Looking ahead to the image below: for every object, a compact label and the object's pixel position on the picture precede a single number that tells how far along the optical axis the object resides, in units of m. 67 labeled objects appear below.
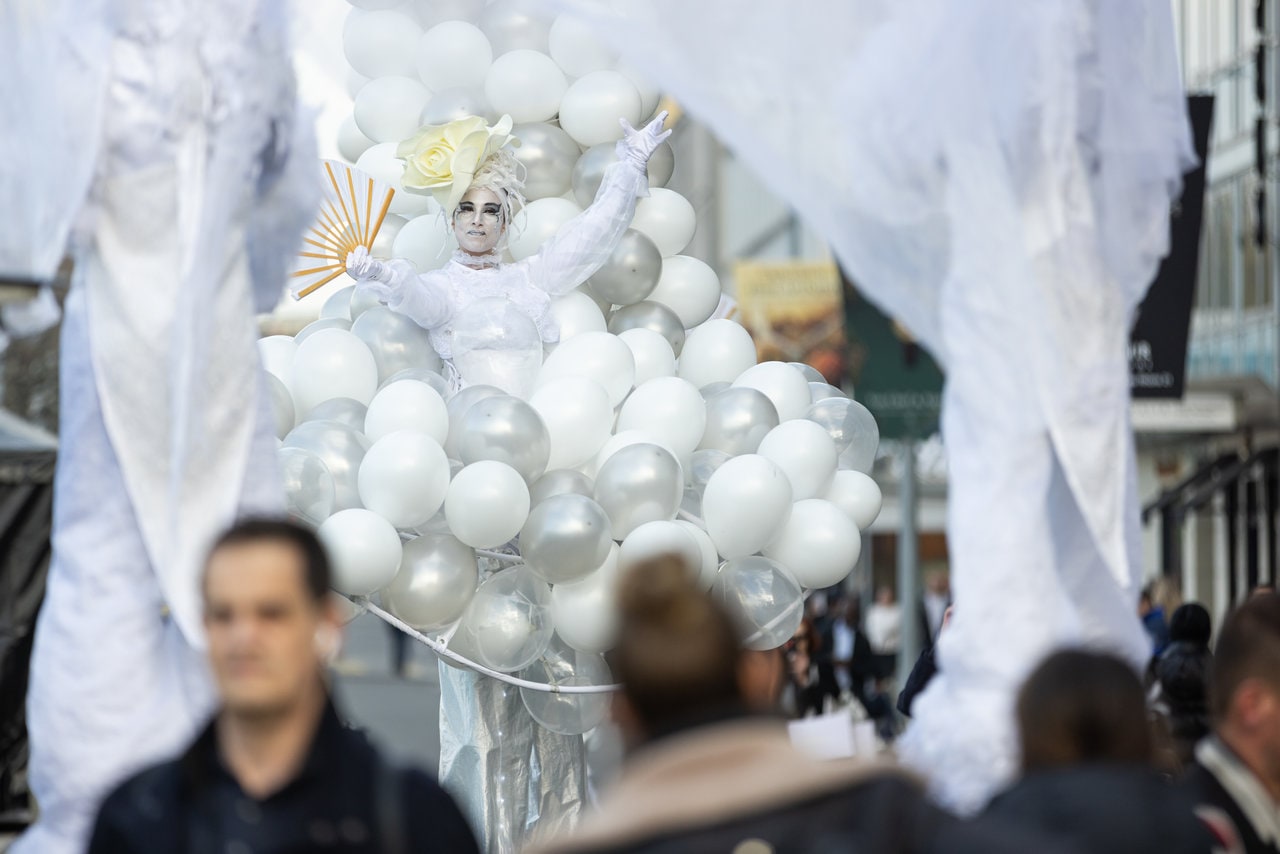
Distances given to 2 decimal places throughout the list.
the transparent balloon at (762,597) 10.72
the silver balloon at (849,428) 11.91
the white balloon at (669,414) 11.21
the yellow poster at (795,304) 41.03
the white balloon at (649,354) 11.87
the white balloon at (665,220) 12.59
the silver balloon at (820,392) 12.40
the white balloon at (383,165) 12.30
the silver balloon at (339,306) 12.35
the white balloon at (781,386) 12.07
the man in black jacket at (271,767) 4.84
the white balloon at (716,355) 12.35
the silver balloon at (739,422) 11.46
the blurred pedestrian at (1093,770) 4.64
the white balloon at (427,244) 12.32
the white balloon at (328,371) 11.20
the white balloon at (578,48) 12.48
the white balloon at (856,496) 11.62
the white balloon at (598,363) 11.25
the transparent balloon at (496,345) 11.27
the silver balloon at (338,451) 10.48
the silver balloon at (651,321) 12.34
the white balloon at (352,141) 12.84
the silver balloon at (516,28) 12.60
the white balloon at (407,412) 10.66
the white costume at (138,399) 6.95
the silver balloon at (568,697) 11.01
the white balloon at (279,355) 11.45
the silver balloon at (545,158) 12.36
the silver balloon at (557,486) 10.68
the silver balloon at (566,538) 10.21
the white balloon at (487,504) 10.15
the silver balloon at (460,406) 10.61
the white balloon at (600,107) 12.28
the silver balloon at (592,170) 12.14
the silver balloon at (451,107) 11.98
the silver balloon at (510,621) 10.47
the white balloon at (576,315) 11.92
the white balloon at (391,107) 12.33
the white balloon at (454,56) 12.29
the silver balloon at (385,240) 12.18
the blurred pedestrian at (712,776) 4.34
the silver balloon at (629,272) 12.20
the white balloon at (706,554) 10.62
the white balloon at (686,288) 12.70
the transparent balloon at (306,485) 10.10
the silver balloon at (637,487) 10.52
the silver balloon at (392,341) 11.61
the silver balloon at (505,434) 10.34
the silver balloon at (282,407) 10.93
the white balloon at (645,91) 12.43
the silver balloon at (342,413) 10.95
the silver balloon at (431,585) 10.40
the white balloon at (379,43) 12.35
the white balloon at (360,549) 9.99
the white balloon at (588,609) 10.45
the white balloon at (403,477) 10.22
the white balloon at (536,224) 12.31
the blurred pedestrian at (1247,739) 5.75
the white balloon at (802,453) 11.21
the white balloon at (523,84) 12.32
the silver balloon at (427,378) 11.15
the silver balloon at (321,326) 11.66
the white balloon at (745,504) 10.62
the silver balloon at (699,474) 11.26
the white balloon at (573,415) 10.73
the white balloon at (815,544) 11.09
